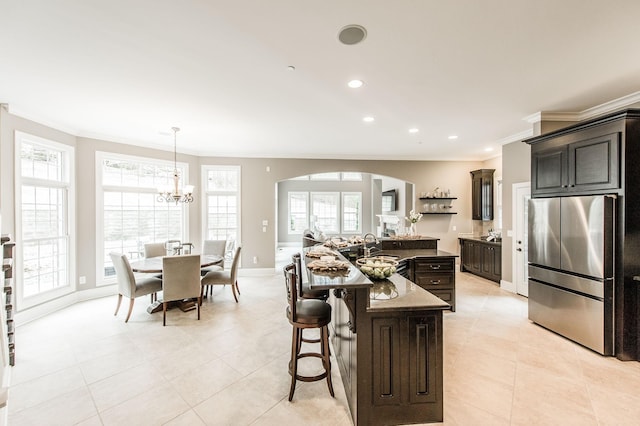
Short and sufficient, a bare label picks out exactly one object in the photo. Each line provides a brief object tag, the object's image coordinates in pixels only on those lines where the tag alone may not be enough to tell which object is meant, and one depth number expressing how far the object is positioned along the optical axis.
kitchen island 1.92
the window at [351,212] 11.48
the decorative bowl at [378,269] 2.41
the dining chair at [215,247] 5.35
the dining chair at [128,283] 3.73
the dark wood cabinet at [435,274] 3.92
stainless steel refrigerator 2.85
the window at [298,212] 11.54
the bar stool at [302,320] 2.21
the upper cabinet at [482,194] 6.37
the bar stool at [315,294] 2.93
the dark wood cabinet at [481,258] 5.55
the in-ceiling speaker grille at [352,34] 1.97
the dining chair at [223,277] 4.43
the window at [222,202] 6.31
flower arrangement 5.09
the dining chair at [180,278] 3.71
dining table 3.87
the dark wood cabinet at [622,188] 2.75
